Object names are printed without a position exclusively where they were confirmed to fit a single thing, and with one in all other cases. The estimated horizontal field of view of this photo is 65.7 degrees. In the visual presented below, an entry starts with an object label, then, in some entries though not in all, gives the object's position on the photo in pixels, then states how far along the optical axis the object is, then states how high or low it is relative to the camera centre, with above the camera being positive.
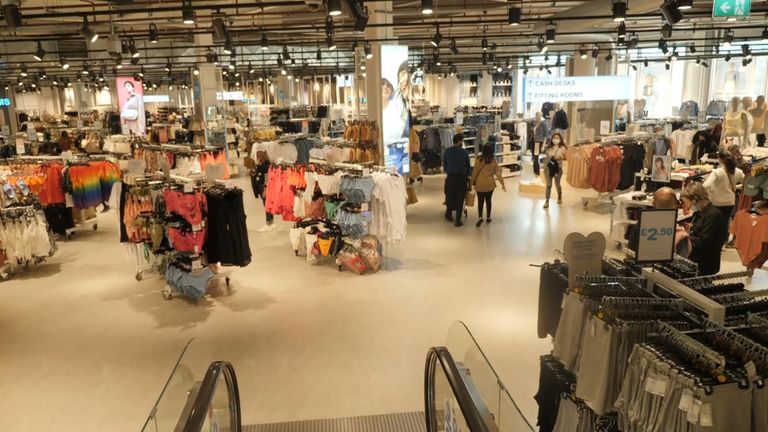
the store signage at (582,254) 3.61 -0.90
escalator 2.78 -1.62
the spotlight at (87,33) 9.46 +1.25
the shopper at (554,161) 11.70 -1.12
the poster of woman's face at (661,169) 8.27 -0.92
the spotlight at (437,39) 11.14 +1.26
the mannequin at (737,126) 12.03 -0.50
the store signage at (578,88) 12.48 +0.34
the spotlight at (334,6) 7.20 +1.22
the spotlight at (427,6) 7.98 +1.34
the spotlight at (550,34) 10.52 +1.23
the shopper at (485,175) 10.55 -1.23
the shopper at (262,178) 10.47 -1.22
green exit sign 7.25 +1.13
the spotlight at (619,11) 8.27 +1.27
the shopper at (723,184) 7.59 -1.05
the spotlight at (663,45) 13.89 +1.35
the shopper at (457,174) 10.69 -1.21
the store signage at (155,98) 25.92 +0.56
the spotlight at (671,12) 8.05 +1.21
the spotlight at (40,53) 11.75 +1.17
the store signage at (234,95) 22.76 +0.56
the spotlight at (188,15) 8.53 +1.36
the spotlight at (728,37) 13.96 +1.51
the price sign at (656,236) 3.54 -0.79
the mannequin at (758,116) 12.88 -0.32
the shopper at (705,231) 5.29 -1.14
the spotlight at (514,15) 9.15 +1.36
